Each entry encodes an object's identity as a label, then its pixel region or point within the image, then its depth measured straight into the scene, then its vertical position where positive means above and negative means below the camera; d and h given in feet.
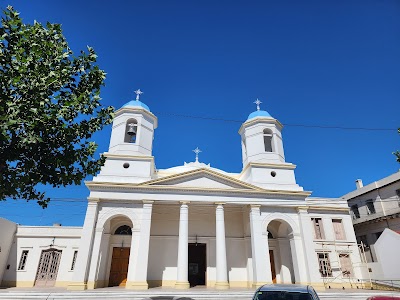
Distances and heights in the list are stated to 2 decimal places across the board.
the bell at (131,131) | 63.91 +30.65
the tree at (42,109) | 23.25 +14.15
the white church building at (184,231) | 54.34 +7.56
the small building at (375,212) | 69.67 +14.73
